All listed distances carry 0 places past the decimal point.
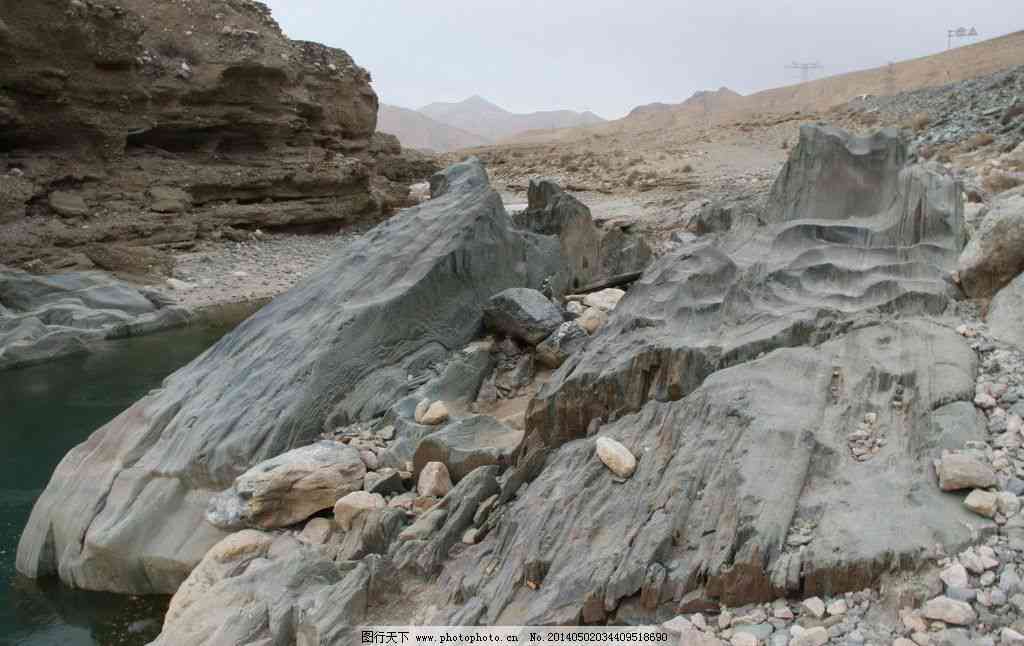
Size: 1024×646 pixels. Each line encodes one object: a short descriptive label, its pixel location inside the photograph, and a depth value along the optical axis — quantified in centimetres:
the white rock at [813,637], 312
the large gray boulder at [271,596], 426
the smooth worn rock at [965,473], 349
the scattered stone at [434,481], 555
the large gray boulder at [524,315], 757
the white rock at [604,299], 830
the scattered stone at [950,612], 296
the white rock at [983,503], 335
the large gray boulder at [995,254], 493
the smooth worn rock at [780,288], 500
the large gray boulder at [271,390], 616
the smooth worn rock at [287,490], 573
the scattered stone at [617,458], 434
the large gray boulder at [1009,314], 450
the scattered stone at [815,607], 325
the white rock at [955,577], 308
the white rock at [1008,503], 331
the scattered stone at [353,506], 547
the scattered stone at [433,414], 657
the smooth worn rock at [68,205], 1747
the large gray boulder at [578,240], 986
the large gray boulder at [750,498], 345
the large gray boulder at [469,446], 561
